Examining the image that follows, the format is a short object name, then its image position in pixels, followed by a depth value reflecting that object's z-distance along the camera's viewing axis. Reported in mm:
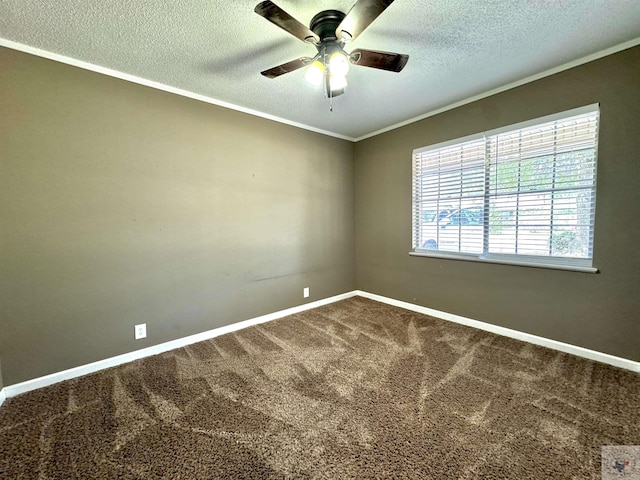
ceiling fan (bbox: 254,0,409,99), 1289
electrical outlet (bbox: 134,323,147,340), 2340
